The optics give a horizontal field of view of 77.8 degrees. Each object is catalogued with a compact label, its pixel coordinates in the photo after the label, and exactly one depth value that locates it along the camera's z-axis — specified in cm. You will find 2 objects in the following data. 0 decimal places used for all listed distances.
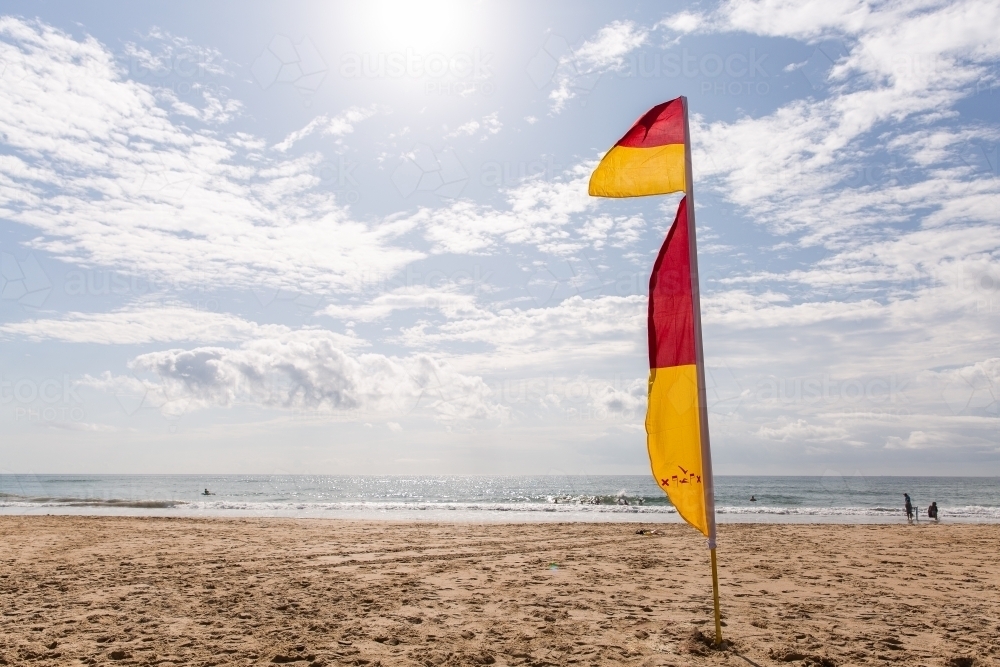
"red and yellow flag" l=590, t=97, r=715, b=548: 595
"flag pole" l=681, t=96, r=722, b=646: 587
